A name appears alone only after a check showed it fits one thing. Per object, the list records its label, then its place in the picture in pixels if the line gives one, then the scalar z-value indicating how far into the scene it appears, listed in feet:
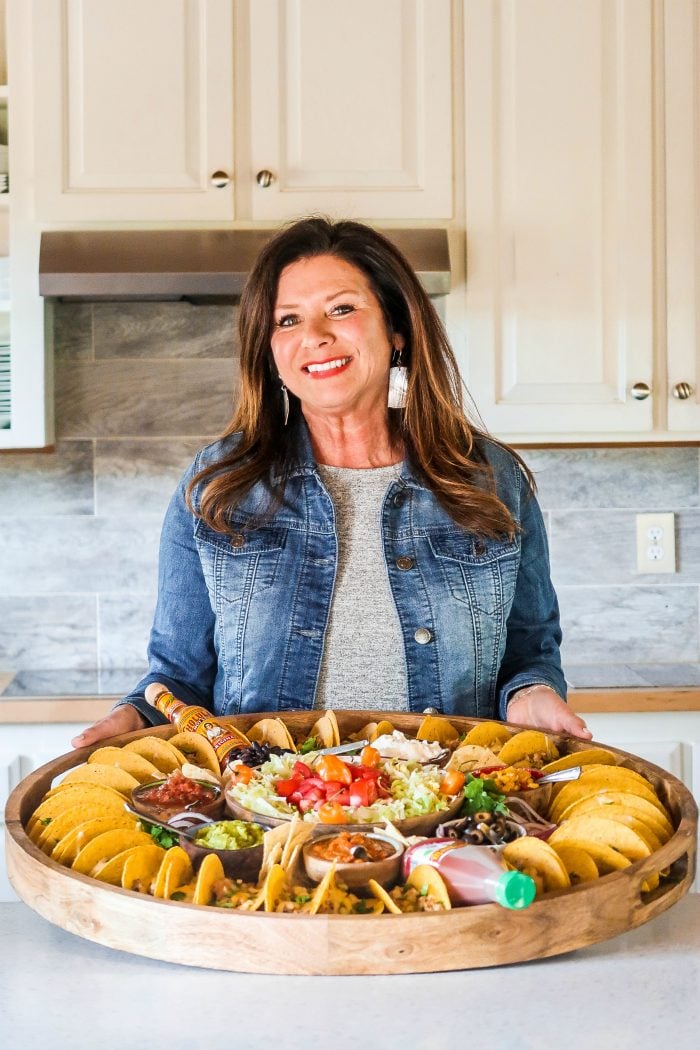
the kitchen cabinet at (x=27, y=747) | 7.91
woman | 5.55
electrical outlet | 9.60
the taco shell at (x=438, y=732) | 4.70
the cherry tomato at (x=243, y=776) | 3.96
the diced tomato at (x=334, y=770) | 3.88
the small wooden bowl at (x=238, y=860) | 3.31
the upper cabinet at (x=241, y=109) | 8.04
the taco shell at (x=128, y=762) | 4.25
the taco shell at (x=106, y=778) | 4.06
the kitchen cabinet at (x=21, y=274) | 8.11
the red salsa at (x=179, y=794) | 3.84
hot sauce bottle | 4.45
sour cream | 4.33
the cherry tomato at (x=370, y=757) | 4.16
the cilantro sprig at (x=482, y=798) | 3.70
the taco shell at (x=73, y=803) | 3.67
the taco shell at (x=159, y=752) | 4.43
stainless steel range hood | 7.84
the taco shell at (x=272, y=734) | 4.71
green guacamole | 3.36
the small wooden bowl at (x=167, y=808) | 3.69
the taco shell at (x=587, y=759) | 4.27
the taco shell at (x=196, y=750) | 4.46
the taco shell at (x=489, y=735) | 4.60
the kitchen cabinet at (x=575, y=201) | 8.23
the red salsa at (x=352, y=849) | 3.23
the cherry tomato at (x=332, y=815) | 3.53
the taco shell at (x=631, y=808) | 3.49
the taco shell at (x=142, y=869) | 3.16
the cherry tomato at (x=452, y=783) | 3.85
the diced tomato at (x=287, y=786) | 3.86
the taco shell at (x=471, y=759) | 4.26
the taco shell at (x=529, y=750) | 4.39
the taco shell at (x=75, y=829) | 3.41
